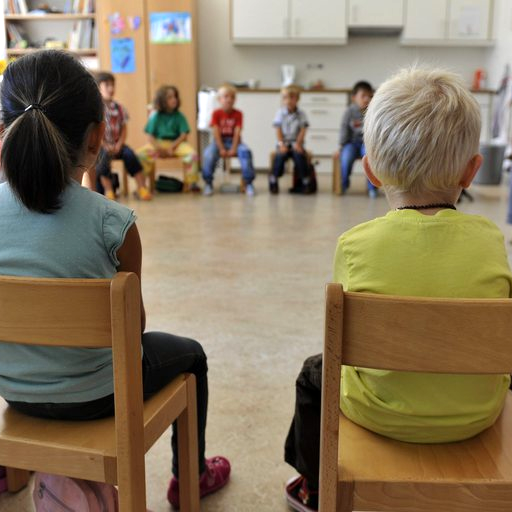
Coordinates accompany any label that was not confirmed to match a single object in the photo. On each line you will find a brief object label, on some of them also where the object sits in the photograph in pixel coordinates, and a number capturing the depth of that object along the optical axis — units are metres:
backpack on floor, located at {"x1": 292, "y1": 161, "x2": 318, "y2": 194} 5.72
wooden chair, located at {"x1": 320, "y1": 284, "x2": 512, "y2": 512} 0.78
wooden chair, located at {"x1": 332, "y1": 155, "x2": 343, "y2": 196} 5.67
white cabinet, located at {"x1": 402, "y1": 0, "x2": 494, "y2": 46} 7.05
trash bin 6.04
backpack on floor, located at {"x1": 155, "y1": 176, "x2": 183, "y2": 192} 5.80
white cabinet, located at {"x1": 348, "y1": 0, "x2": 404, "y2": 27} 7.04
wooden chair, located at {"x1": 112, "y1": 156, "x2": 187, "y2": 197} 5.56
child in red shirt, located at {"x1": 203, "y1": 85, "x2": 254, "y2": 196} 5.72
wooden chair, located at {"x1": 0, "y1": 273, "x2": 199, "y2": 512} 0.85
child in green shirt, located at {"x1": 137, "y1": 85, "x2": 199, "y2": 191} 5.61
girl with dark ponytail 0.99
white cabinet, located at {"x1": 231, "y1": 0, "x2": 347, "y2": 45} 7.06
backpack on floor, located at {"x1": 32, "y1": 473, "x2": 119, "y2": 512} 1.07
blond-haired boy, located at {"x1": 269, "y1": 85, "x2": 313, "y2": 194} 5.74
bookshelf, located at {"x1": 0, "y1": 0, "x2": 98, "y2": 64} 6.86
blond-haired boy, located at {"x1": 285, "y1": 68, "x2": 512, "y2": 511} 0.95
